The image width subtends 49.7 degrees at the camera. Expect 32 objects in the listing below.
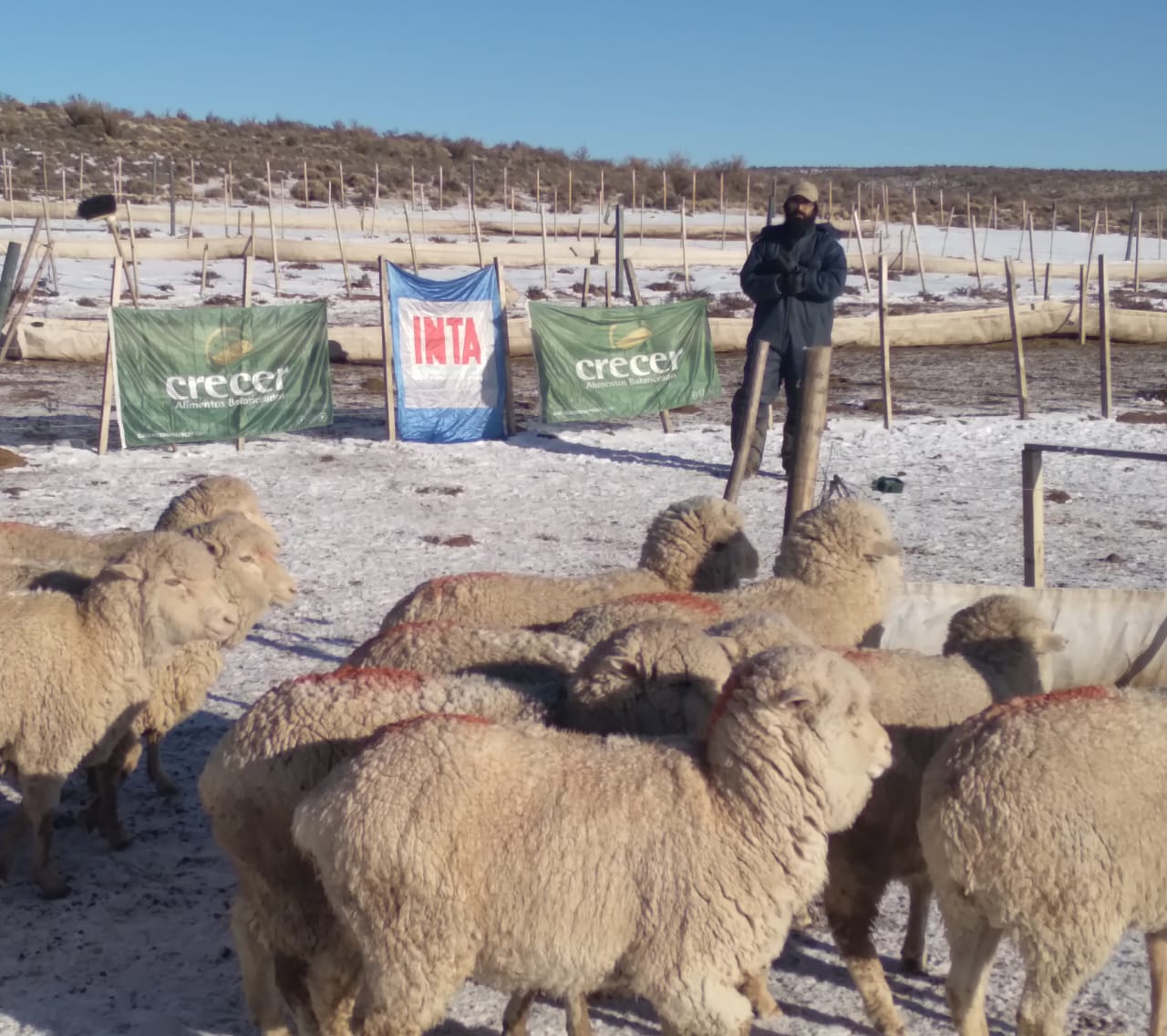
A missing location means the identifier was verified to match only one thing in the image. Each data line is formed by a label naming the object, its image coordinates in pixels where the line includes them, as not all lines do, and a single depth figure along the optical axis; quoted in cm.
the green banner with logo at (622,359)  1362
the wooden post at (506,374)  1372
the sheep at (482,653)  447
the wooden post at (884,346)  1394
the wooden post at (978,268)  2935
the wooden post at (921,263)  2897
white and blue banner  1342
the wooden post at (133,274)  1947
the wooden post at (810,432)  826
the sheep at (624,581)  545
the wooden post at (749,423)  938
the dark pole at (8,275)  1223
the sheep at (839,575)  555
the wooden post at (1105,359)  1454
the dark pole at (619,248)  2342
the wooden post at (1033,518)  677
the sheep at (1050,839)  344
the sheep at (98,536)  596
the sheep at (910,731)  408
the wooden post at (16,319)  1298
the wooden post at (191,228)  2862
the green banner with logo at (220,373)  1230
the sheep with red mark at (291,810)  359
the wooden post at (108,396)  1205
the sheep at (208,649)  550
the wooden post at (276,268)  2386
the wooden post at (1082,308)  1973
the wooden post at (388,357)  1330
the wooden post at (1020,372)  1455
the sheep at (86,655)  484
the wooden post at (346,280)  2461
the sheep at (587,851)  322
